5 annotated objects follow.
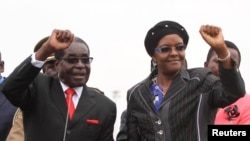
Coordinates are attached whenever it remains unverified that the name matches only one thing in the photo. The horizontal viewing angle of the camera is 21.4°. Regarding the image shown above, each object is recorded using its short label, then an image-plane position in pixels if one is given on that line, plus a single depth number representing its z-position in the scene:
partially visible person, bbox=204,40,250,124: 6.54
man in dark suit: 5.92
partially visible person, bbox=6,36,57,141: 6.93
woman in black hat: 5.60
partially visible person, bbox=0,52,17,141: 7.67
